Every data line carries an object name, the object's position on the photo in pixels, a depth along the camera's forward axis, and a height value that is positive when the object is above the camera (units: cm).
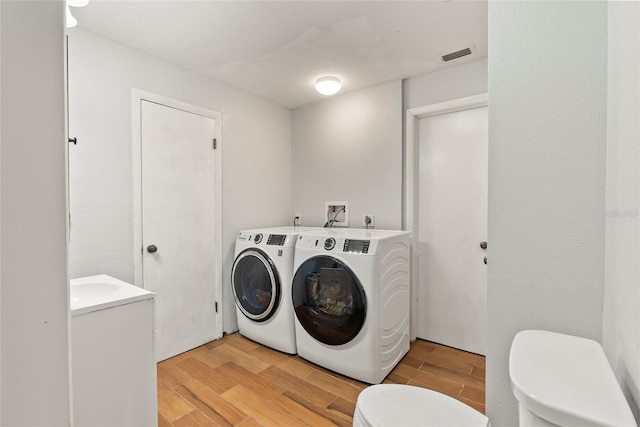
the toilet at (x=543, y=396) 57 -37
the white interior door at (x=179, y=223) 221 -11
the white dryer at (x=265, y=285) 236 -63
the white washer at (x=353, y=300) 195 -63
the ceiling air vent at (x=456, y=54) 214 +114
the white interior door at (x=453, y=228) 237 -15
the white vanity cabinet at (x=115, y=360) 127 -68
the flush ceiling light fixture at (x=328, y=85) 251 +105
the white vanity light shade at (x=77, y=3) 123 +86
